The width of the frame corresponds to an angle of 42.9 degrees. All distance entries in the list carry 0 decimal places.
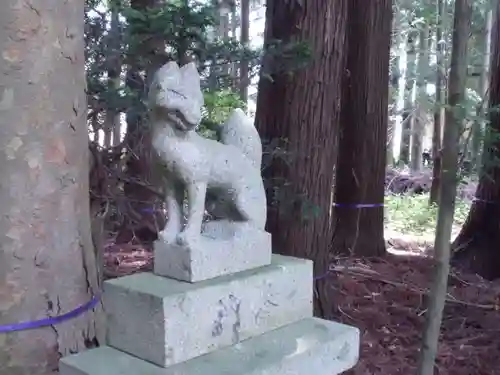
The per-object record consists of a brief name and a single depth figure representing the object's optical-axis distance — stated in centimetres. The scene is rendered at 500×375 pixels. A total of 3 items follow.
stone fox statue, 166
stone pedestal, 163
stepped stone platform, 164
